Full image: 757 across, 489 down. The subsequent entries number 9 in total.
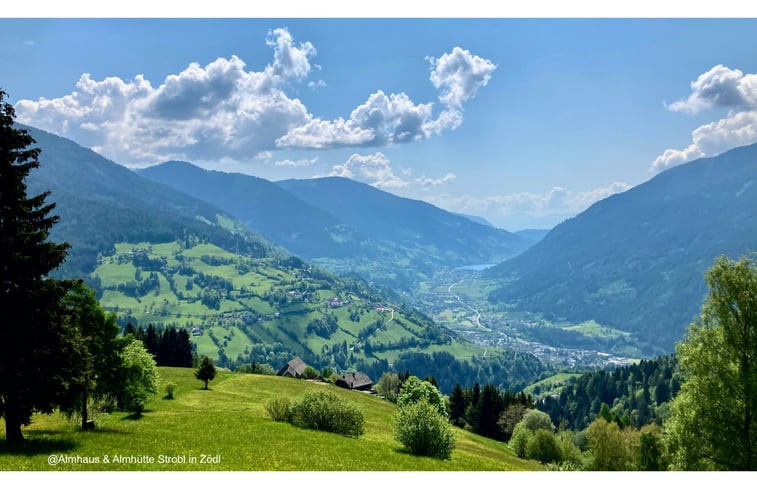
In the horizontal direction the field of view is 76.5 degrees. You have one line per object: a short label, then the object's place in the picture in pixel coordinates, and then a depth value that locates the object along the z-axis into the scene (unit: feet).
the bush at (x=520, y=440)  280.10
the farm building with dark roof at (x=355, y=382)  478.18
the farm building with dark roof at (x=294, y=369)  528.34
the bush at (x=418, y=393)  293.84
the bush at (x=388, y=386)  455.34
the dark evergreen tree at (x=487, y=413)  364.99
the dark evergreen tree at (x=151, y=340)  388.78
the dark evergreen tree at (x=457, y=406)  389.19
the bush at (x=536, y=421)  305.53
